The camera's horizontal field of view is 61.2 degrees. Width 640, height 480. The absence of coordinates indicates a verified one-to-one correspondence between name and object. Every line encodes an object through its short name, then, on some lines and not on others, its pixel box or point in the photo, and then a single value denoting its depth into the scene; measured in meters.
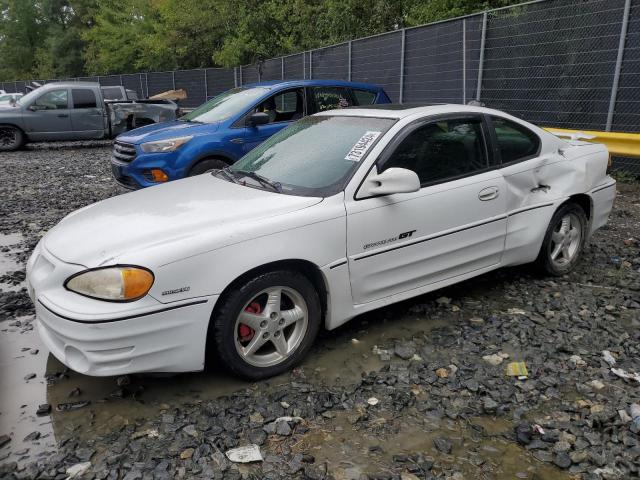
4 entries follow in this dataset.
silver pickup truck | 13.90
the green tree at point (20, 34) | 52.81
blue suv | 6.88
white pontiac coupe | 2.81
